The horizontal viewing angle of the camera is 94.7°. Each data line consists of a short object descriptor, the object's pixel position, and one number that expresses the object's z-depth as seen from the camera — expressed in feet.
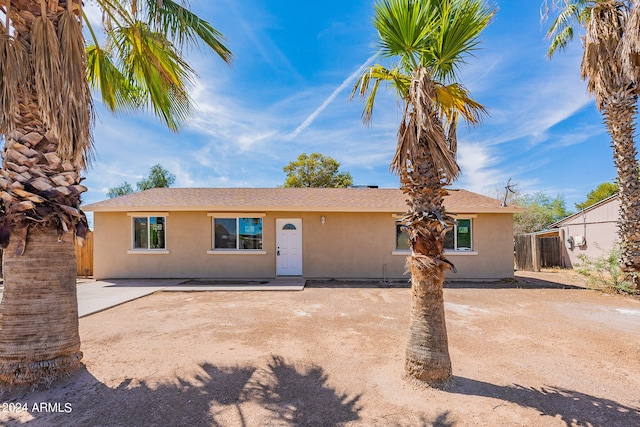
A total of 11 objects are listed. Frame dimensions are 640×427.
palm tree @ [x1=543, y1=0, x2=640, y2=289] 27.68
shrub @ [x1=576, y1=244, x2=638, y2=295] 28.47
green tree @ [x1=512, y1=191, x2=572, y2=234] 85.66
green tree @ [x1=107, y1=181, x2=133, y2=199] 104.17
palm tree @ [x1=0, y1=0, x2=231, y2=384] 10.44
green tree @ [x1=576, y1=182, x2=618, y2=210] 102.53
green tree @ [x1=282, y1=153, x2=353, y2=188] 90.48
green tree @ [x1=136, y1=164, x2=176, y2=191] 98.84
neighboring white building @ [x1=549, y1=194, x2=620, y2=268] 45.88
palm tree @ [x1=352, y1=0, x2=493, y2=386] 11.39
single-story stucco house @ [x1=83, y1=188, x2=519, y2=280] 37.58
